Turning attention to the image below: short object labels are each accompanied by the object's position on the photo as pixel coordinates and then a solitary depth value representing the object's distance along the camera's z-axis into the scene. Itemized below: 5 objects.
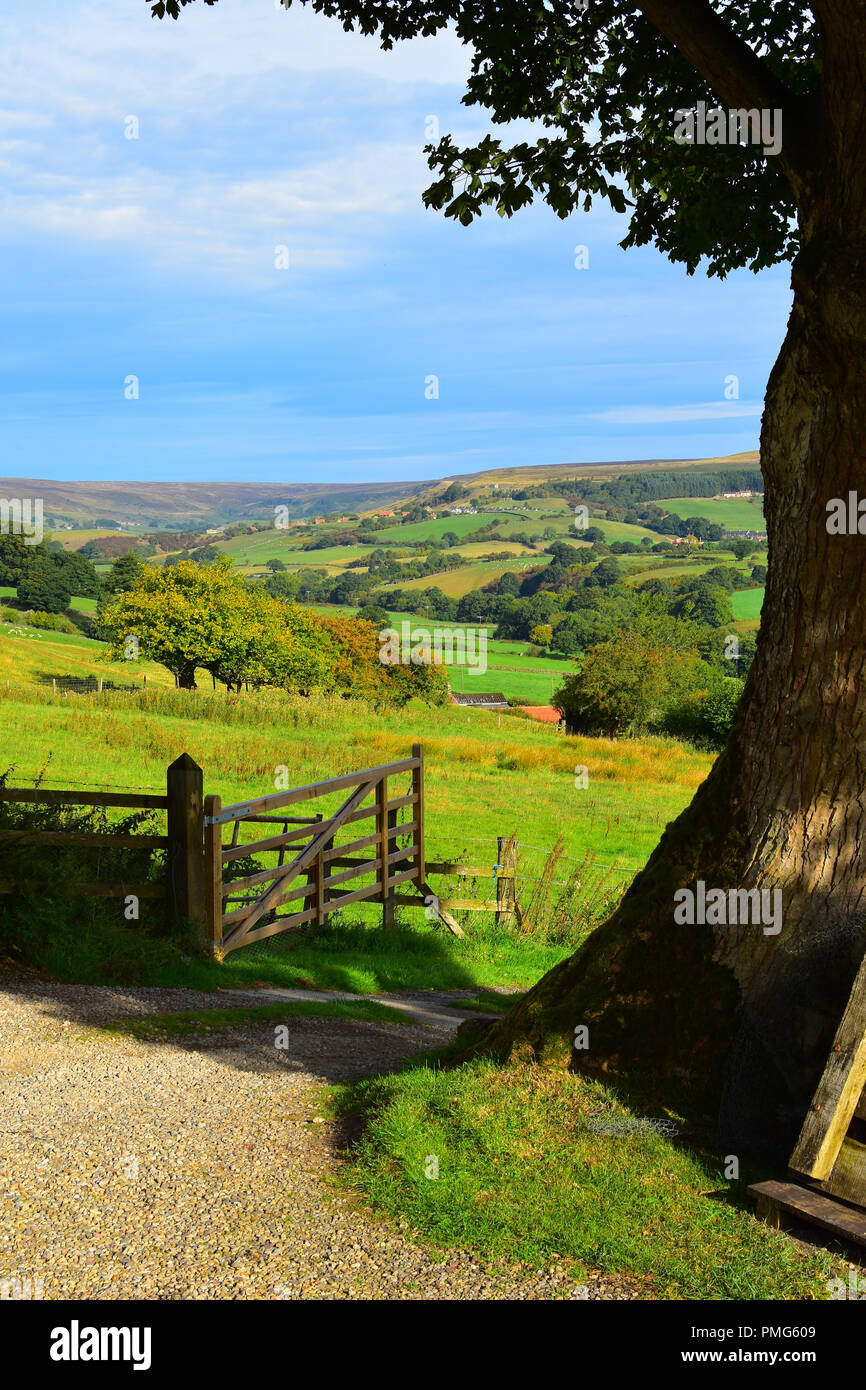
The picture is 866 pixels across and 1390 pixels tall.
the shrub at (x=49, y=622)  111.31
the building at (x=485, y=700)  101.00
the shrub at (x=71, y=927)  9.20
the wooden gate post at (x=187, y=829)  9.65
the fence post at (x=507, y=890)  14.48
